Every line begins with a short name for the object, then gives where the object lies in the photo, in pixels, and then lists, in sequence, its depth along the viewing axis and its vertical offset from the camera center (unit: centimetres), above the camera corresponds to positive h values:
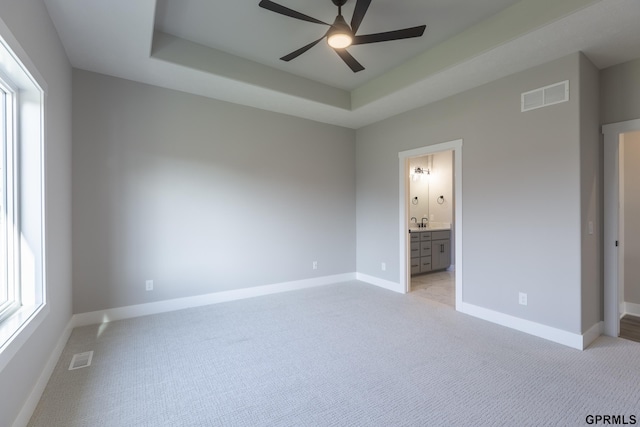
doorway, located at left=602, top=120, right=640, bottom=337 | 287 -19
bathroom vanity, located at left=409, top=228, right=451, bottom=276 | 537 -75
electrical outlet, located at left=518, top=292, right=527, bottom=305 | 302 -91
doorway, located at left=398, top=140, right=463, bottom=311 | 362 +2
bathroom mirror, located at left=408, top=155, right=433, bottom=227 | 649 +47
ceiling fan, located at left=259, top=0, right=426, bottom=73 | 207 +137
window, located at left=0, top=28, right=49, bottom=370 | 191 +10
